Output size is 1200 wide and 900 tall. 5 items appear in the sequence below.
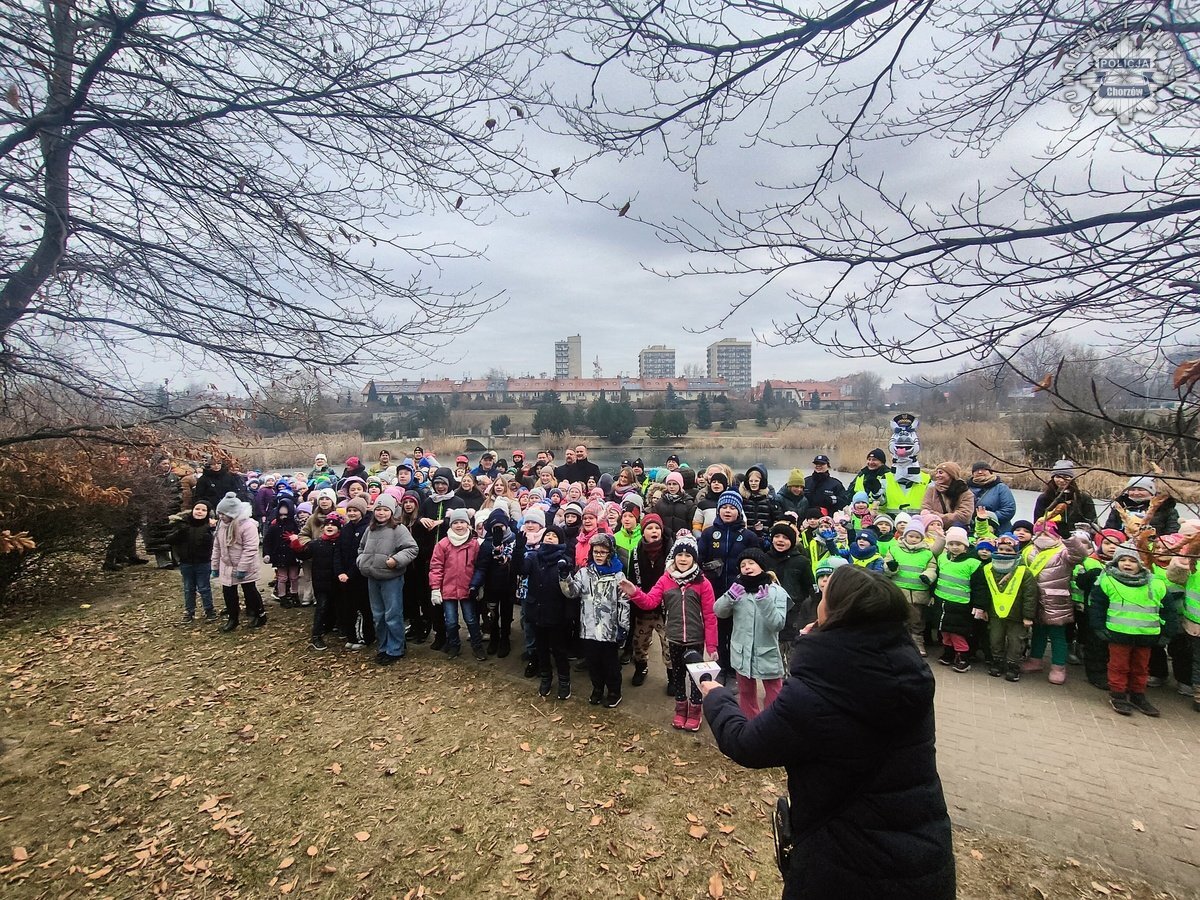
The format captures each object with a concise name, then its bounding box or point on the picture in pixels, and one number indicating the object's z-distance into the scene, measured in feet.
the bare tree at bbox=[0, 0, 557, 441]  7.80
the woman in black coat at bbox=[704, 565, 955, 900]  5.00
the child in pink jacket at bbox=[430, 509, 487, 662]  18.21
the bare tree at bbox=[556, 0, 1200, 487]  5.95
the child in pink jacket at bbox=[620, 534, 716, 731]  14.71
